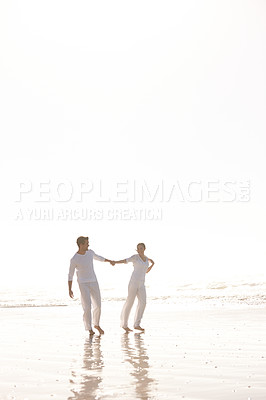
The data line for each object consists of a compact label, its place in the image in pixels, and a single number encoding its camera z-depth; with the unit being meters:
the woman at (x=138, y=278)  13.81
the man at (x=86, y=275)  13.09
